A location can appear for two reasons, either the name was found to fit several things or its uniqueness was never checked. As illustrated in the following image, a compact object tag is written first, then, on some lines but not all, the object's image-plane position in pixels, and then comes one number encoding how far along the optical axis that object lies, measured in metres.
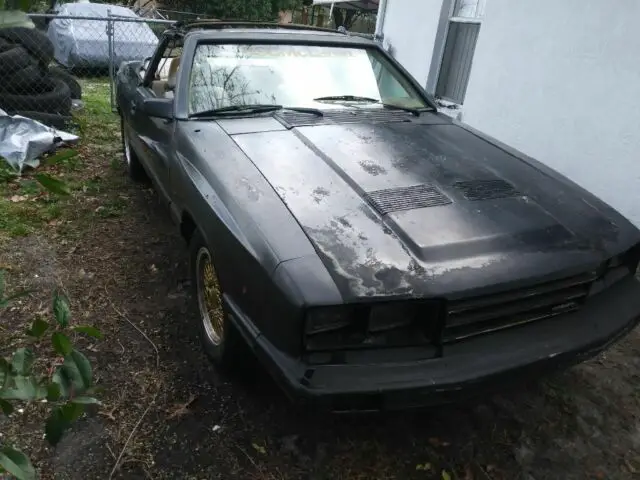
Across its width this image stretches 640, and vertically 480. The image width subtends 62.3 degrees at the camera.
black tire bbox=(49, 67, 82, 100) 6.83
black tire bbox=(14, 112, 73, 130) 5.88
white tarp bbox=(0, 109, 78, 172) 5.05
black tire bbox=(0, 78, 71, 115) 5.84
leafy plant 1.01
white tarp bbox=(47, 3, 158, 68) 10.00
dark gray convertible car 1.92
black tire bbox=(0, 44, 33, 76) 5.64
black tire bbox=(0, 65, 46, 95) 5.77
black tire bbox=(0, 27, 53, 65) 5.93
